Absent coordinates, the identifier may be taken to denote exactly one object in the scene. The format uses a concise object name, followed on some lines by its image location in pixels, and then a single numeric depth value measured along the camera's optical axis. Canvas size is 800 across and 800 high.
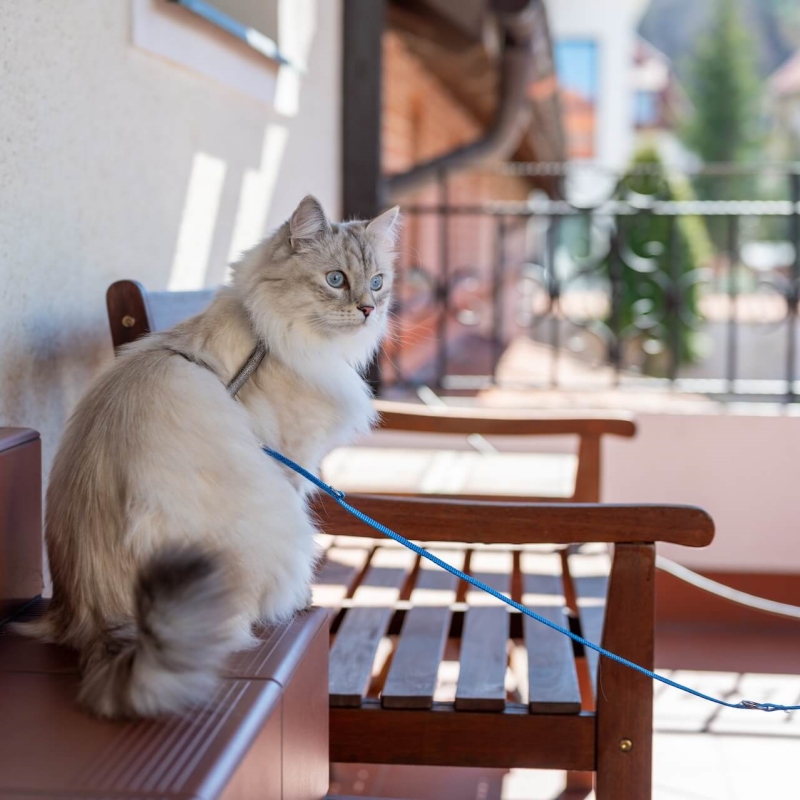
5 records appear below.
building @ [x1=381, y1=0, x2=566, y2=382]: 5.23
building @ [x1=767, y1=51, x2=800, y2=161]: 44.06
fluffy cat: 1.28
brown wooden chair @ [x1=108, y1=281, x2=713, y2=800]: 1.90
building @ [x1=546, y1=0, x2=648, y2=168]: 27.58
